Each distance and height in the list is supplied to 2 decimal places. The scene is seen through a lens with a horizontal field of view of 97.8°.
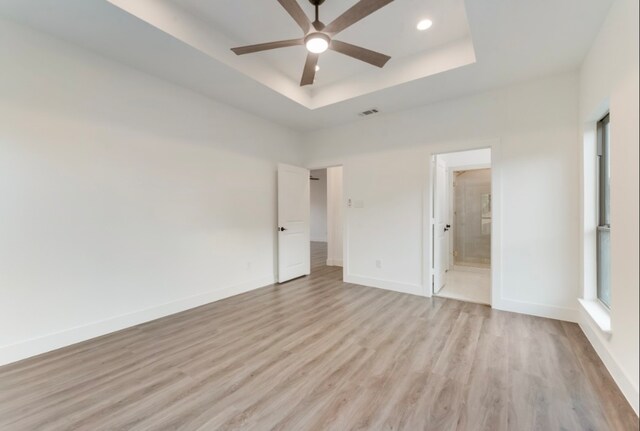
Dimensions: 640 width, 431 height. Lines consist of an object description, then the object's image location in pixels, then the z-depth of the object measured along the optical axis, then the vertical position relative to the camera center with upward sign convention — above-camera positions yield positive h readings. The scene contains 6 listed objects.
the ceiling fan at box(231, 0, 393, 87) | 1.98 +1.46
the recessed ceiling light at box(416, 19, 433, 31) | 2.79 +1.94
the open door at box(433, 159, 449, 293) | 4.23 -0.17
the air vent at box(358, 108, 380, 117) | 4.32 +1.62
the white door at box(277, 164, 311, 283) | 4.89 -0.14
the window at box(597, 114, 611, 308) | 2.71 +0.02
